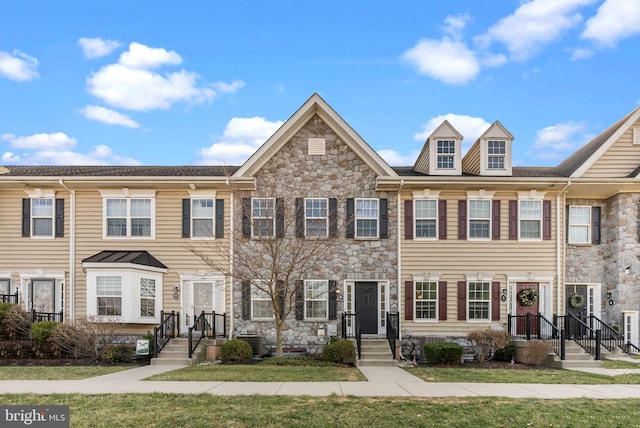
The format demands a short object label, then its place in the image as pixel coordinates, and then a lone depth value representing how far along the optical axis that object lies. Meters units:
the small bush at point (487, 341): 14.28
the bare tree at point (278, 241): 15.67
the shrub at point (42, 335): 13.87
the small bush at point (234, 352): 13.83
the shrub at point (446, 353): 13.48
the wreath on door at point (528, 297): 16.19
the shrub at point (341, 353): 13.63
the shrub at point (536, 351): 13.63
